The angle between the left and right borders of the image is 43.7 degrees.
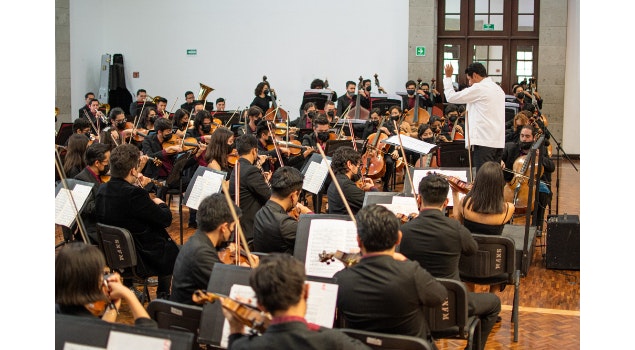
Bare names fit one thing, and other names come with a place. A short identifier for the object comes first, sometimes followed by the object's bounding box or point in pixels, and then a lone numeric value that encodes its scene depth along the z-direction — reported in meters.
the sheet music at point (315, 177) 6.50
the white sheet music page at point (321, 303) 3.34
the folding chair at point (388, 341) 3.06
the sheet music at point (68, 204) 5.22
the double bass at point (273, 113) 11.61
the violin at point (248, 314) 2.76
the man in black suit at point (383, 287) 3.32
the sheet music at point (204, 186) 5.80
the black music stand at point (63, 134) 9.55
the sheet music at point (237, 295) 3.31
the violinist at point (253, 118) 9.02
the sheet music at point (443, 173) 6.16
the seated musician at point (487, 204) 5.21
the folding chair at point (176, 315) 3.45
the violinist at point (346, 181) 5.84
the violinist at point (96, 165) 5.86
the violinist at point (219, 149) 7.06
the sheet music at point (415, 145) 6.83
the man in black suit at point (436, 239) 4.17
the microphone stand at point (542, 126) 6.60
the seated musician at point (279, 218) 4.83
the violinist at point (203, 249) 3.86
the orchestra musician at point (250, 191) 6.02
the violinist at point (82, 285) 3.01
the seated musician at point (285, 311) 2.61
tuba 13.37
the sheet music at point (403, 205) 5.17
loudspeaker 6.46
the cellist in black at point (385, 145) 9.23
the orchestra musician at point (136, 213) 5.23
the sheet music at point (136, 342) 2.69
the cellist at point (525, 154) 7.62
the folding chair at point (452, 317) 3.85
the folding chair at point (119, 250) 5.08
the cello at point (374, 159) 8.75
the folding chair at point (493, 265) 4.83
